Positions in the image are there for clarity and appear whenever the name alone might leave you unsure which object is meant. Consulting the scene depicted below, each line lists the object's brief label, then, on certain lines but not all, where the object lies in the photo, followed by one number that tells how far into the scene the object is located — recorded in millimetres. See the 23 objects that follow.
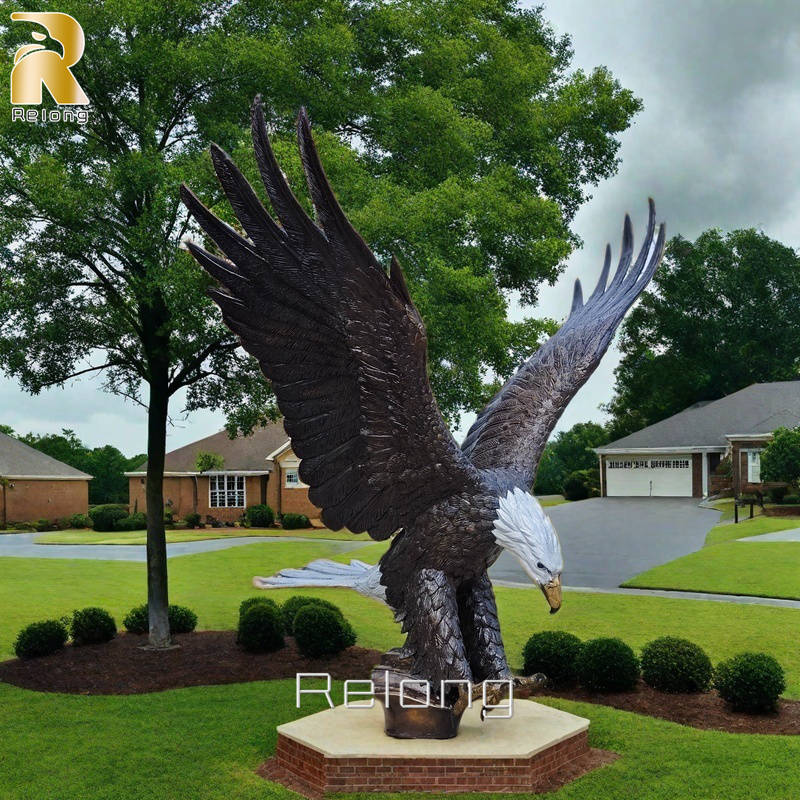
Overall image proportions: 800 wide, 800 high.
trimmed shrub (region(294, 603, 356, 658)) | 10281
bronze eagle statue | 5305
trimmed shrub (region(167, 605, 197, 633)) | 11875
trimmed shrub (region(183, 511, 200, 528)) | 31219
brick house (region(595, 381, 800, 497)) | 31344
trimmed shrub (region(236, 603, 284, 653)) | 10586
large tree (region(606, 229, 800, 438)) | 43375
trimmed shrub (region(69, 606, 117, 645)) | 11141
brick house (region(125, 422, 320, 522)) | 32000
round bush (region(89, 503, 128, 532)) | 30969
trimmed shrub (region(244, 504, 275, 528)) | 30484
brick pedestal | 6051
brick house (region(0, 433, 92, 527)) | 33062
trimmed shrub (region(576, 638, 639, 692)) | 8617
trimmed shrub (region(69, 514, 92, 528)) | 32878
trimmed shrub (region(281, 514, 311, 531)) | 29453
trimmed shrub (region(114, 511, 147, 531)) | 30688
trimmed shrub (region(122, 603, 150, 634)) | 11859
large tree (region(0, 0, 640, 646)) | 9750
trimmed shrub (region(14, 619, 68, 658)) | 10547
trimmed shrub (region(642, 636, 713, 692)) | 8594
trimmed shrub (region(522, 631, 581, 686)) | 8977
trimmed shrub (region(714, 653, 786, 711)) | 7871
